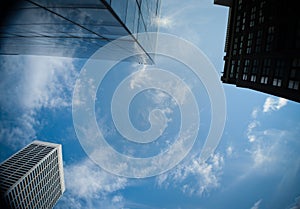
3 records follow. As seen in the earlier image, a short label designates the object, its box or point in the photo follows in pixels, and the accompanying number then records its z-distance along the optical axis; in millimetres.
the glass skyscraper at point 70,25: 8789
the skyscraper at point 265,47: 32531
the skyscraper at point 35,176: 118625
